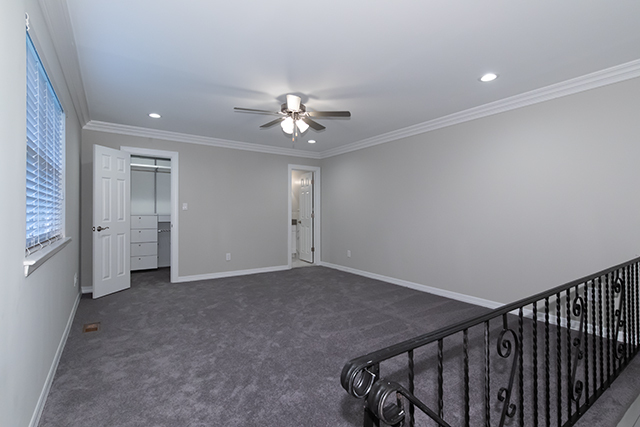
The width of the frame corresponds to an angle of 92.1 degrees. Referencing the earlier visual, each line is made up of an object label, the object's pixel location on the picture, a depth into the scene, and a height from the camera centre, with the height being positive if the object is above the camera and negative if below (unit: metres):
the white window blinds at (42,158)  1.79 +0.36
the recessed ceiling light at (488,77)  2.92 +1.30
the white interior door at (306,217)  6.80 -0.14
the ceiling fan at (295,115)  3.19 +1.04
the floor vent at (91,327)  3.04 -1.18
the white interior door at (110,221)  4.15 -0.14
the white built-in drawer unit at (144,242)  5.91 -0.61
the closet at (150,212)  5.96 -0.03
